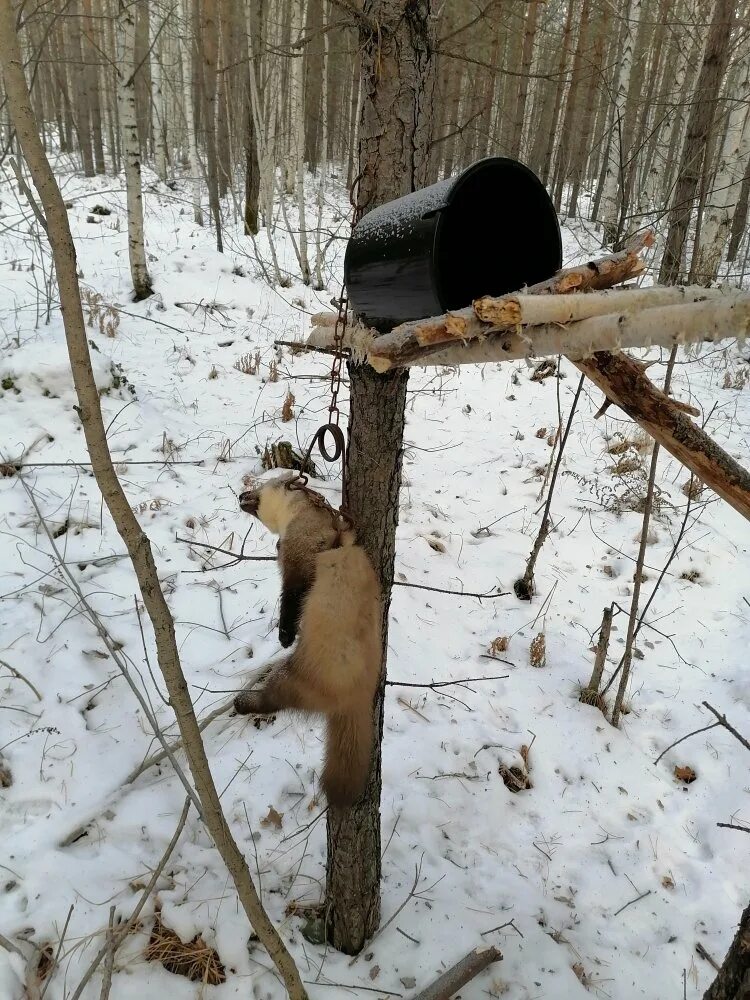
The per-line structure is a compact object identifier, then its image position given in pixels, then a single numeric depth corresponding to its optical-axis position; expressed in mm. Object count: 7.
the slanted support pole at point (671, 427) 1082
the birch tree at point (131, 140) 6223
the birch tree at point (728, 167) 7484
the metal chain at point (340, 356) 1326
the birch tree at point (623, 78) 9109
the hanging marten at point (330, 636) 1357
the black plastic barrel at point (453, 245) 1104
